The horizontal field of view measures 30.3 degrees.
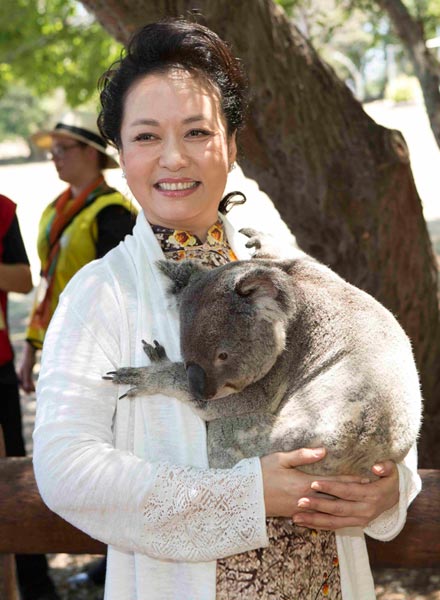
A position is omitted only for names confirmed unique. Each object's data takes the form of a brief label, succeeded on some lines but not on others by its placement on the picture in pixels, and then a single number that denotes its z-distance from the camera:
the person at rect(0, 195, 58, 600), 3.78
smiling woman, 1.56
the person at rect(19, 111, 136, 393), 4.12
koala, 1.73
